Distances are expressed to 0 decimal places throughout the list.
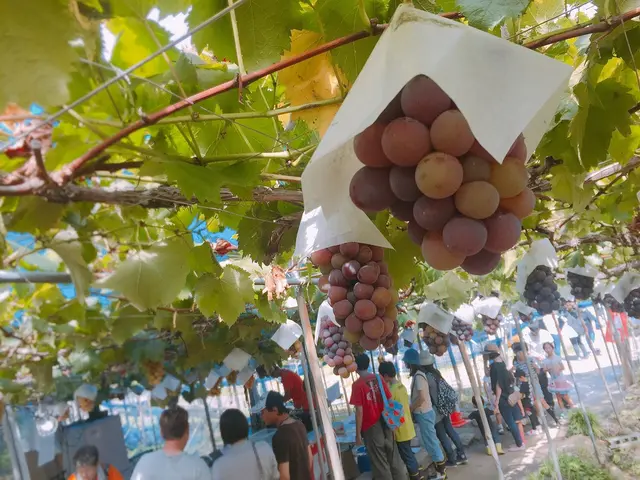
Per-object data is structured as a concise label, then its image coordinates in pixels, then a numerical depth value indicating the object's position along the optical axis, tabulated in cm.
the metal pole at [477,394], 421
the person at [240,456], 306
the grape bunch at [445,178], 51
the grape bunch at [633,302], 489
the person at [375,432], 480
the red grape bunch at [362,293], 125
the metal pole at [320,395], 216
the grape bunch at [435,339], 543
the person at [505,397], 664
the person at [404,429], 511
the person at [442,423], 588
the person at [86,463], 378
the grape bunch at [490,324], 662
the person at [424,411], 551
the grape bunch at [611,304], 682
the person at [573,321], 935
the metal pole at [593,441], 520
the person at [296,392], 625
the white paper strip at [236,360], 476
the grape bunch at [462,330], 582
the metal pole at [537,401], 406
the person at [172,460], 271
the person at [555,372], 775
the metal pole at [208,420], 768
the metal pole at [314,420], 418
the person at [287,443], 354
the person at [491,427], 676
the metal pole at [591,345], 642
